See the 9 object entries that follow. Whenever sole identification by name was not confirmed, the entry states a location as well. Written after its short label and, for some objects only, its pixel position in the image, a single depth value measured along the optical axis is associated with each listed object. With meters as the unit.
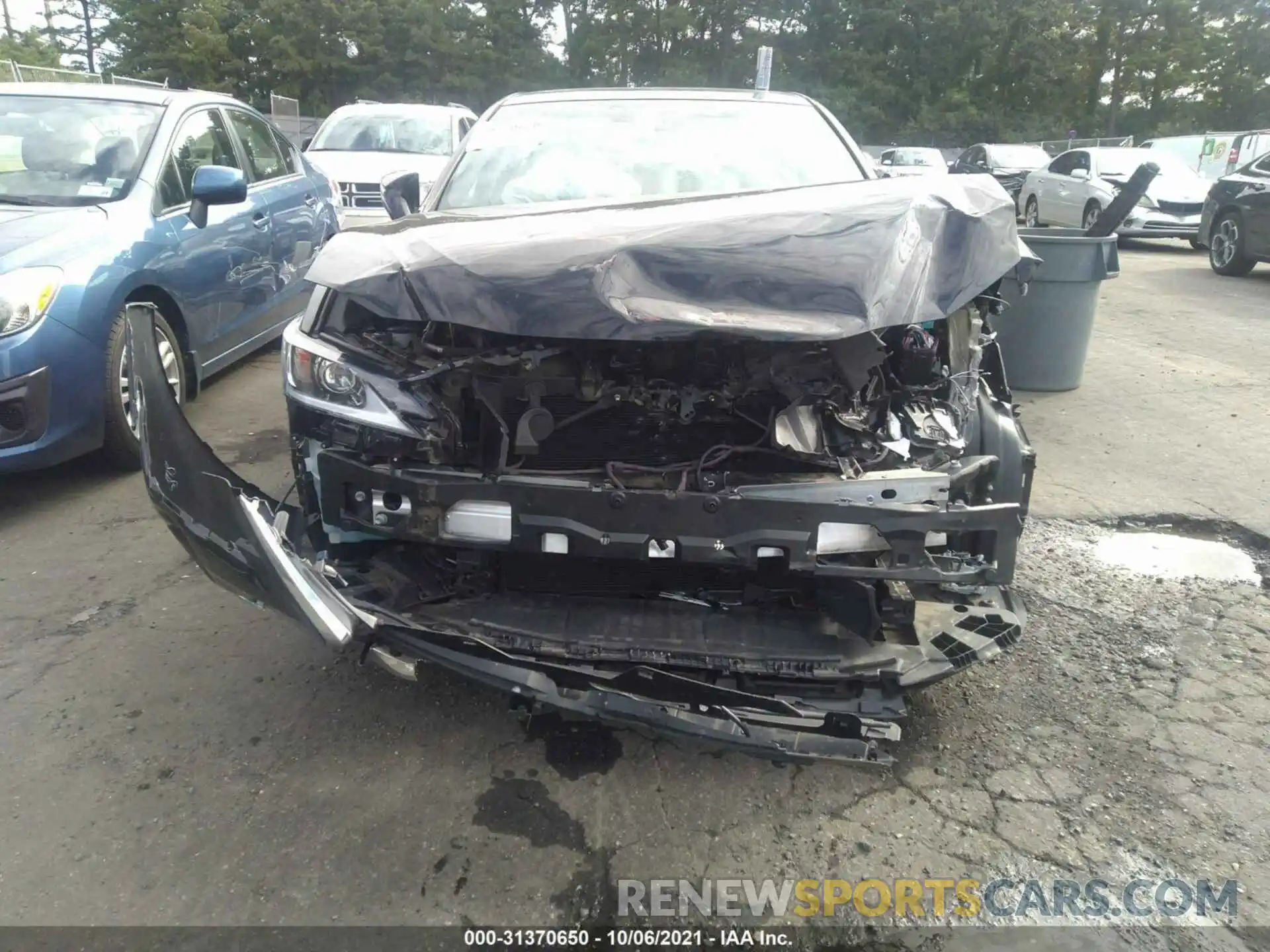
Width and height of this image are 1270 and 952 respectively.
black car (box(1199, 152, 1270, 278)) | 10.93
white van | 19.66
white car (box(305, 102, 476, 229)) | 9.27
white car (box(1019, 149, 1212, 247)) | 13.93
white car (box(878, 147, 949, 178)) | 23.31
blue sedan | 3.92
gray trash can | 6.05
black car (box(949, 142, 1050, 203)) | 20.08
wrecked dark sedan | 2.35
